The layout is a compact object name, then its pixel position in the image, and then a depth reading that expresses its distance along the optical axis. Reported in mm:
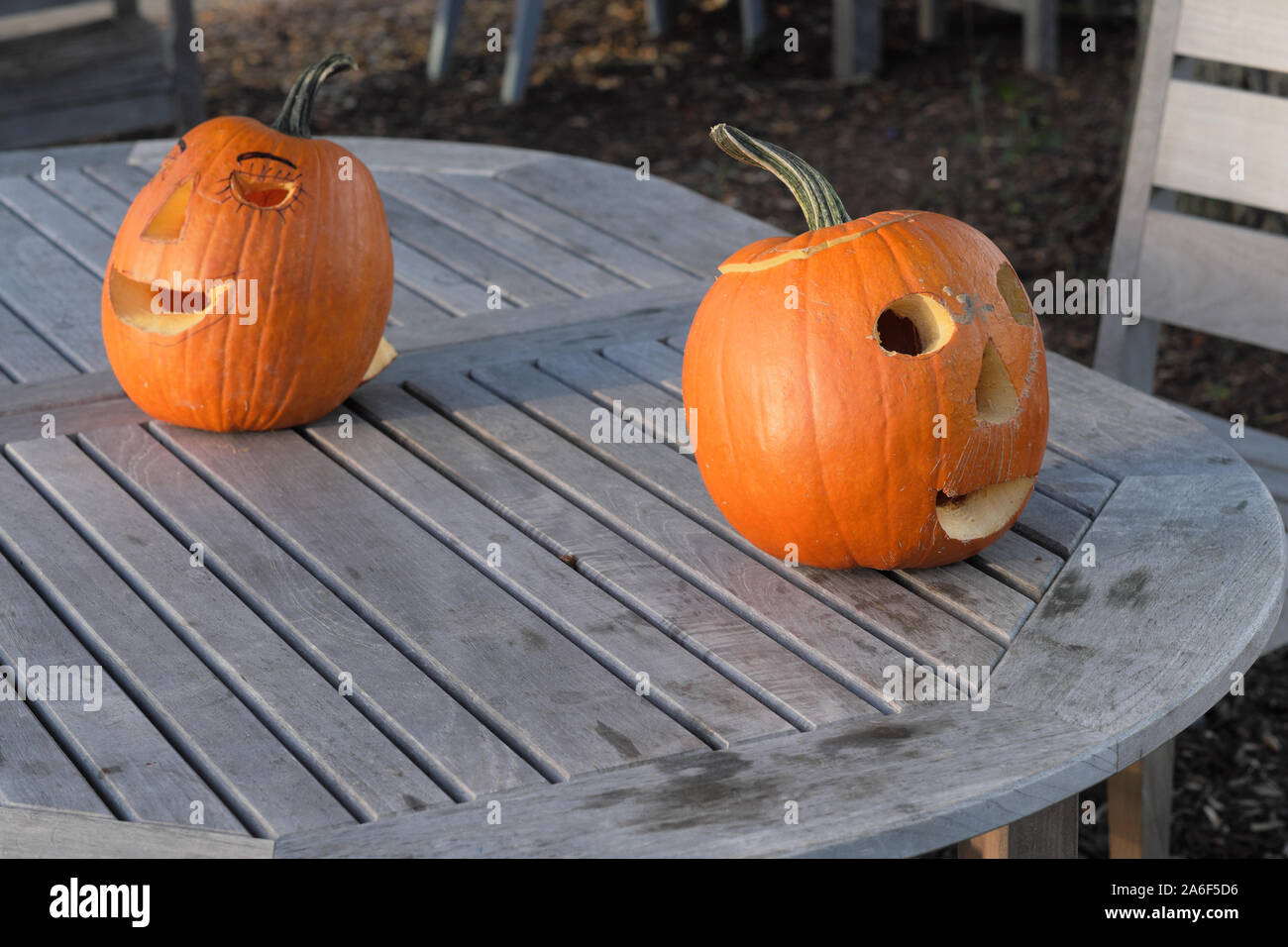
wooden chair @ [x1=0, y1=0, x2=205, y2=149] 4449
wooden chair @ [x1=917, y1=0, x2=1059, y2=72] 5418
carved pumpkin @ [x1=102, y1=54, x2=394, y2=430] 1535
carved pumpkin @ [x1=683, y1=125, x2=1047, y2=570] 1279
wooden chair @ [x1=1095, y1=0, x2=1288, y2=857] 2100
